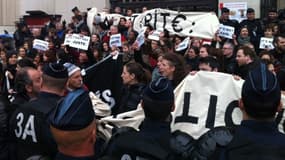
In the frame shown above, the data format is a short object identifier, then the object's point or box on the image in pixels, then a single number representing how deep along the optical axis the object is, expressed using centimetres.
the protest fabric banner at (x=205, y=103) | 411
